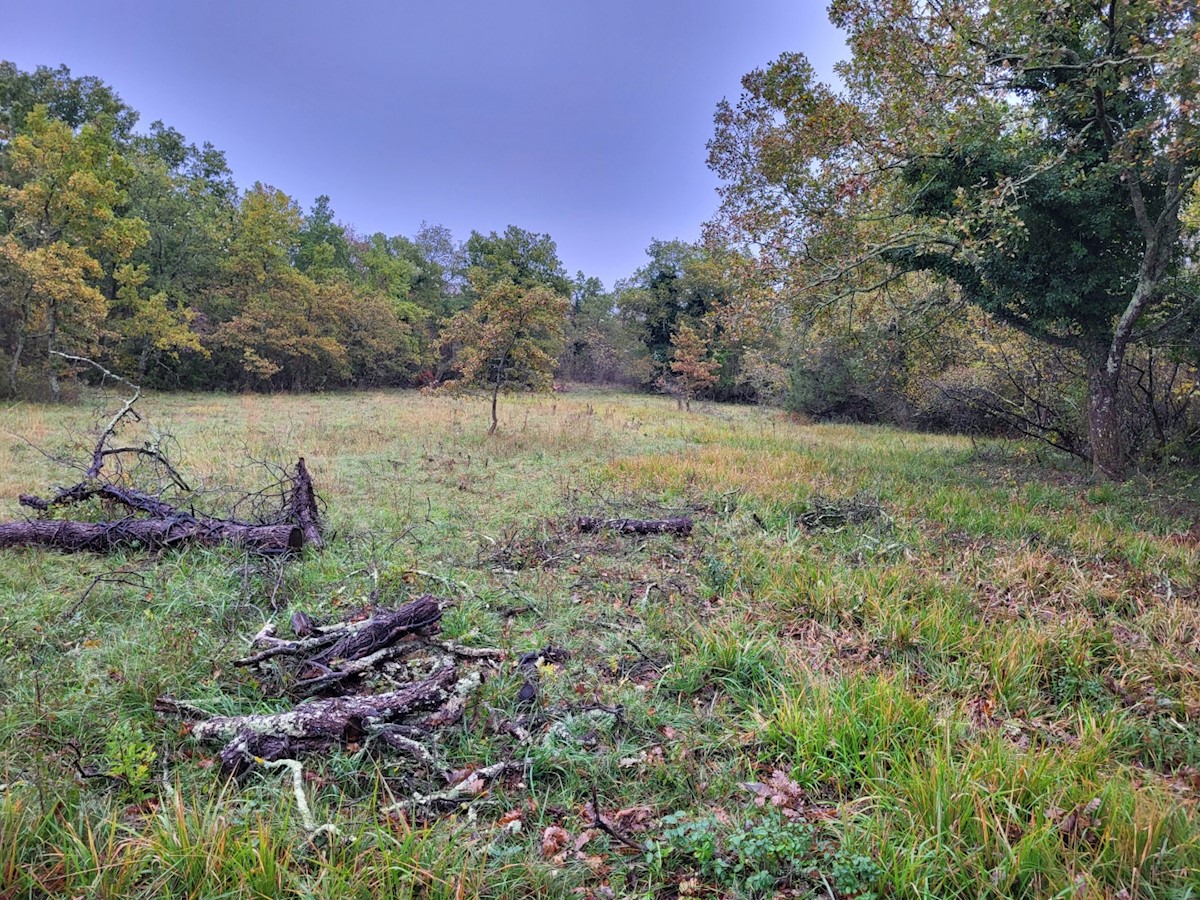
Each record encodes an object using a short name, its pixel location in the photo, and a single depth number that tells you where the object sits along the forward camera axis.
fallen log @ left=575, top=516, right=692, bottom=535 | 5.89
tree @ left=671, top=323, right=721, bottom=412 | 23.67
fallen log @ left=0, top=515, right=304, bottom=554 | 4.69
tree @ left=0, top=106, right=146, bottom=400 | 14.59
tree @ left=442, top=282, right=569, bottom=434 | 13.17
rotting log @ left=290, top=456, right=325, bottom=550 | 5.18
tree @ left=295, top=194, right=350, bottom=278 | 29.77
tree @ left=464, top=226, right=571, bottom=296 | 38.81
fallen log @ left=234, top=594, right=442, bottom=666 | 3.03
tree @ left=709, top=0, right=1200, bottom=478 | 6.66
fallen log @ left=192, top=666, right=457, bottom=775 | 2.30
